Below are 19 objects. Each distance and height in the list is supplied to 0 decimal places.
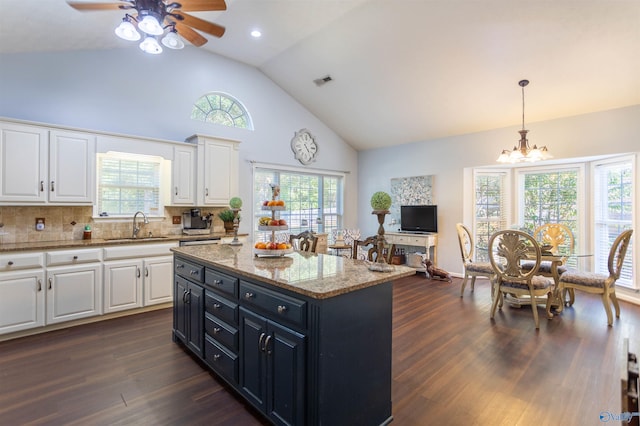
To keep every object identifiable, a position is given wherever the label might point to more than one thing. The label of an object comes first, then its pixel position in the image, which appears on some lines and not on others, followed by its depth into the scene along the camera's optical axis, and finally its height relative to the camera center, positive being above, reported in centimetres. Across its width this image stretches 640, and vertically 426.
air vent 540 +236
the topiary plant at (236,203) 375 +12
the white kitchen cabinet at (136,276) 363 -78
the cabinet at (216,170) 462 +67
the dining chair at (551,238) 411 -37
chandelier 369 +72
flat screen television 618 -10
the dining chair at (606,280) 347 -78
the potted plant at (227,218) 488 -8
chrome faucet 428 -20
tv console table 599 -53
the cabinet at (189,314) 254 -89
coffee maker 473 -11
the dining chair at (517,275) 354 -72
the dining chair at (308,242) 315 -30
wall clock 629 +139
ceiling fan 207 +144
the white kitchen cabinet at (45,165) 324 +53
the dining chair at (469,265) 432 -74
